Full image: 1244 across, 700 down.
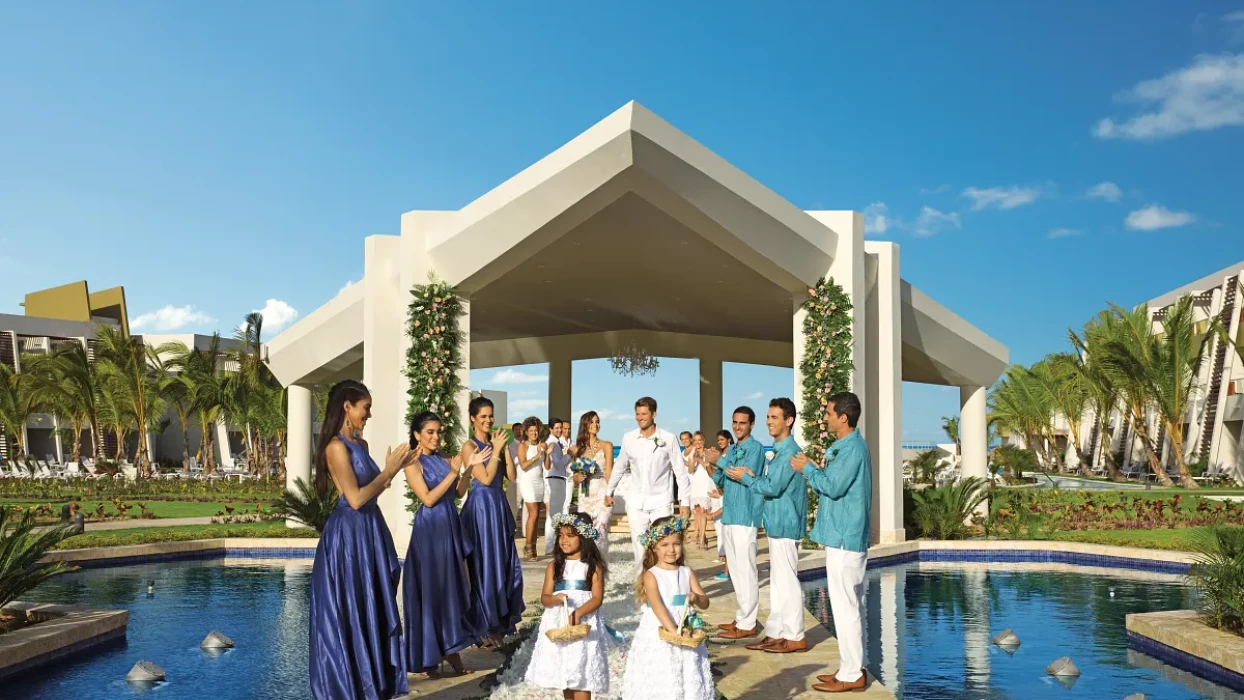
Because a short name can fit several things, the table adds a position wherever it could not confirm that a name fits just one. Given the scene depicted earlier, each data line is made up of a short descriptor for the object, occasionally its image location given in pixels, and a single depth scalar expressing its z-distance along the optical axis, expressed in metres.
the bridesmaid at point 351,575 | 4.59
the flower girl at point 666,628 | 4.46
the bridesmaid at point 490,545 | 6.54
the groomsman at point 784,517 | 6.64
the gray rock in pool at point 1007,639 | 7.46
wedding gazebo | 11.66
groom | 8.34
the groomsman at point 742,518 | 7.07
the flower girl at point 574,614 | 4.84
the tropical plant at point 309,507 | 13.33
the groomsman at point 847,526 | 5.62
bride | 8.98
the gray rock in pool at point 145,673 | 6.30
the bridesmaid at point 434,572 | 5.77
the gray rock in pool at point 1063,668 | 6.56
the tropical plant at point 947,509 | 14.52
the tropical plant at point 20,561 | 7.21
